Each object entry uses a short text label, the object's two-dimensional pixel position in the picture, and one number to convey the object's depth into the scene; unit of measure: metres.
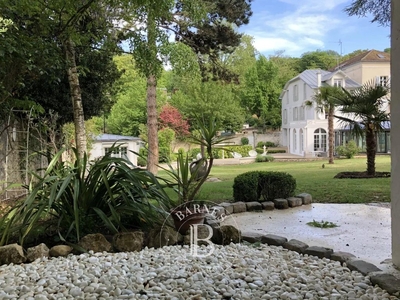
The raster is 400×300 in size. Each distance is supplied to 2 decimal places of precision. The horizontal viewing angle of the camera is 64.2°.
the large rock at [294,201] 4.86
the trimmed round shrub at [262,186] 4.91
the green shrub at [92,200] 2.67
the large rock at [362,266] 2.12
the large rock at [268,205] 4.70
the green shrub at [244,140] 24.06
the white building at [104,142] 15.02
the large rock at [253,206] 4.64
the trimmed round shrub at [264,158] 17.55
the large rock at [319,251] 2.49
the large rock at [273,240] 2.82
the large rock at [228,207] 4.43
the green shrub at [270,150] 22.05
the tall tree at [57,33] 4.10
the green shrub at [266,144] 24.92
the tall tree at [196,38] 4.77
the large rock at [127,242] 2.66
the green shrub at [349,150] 16.67
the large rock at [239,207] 4.54
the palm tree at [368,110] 8.00
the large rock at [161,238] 2.76
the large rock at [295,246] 2.63
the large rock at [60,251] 2.53
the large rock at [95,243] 2.61
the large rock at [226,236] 2.88
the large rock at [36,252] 2.46
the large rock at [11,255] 2.41
